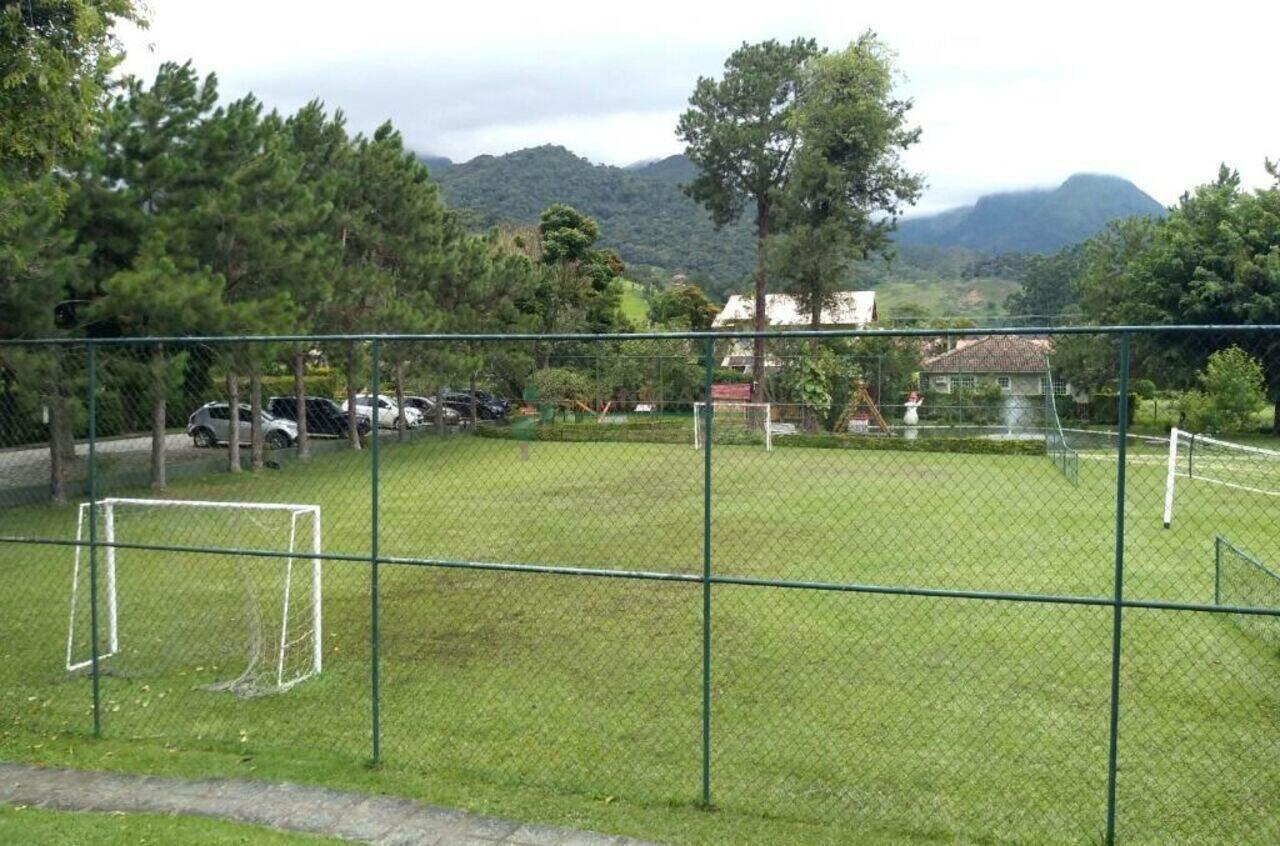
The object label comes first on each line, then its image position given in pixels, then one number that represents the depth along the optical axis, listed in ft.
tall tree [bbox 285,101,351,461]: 63.87
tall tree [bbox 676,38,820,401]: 151.12
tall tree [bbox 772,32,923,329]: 131.64
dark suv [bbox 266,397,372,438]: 75.36
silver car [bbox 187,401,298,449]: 70.23
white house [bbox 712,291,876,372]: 136.67
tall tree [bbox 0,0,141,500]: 27.14
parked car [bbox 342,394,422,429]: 93.12
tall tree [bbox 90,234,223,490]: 47.62
